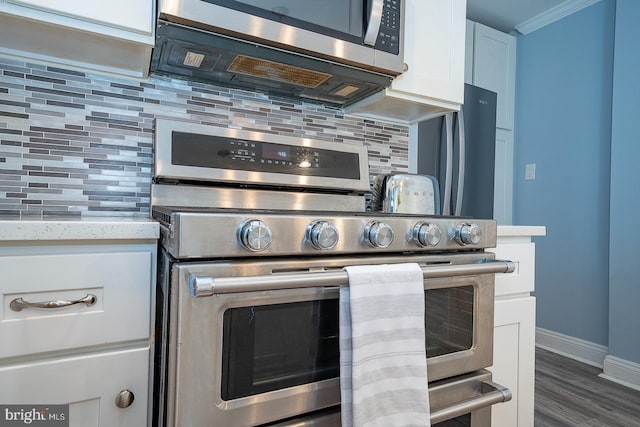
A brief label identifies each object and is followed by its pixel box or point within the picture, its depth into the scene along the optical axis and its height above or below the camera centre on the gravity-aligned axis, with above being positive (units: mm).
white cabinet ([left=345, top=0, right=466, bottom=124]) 1393 +587
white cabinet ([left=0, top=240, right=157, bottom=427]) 687 -232
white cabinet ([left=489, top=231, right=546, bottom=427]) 1254 -379
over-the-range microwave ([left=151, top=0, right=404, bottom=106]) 1032 +494
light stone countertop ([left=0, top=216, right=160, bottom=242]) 667 -46
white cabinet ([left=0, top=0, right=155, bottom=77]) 912 +453
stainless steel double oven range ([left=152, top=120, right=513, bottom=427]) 682 -190
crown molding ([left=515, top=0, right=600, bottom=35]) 2622 +1493
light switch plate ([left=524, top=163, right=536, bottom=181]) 2902 +360
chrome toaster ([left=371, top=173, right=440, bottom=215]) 1450 +80
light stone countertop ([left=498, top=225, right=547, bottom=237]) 1249 -45
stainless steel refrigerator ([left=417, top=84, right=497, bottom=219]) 2148 +368
